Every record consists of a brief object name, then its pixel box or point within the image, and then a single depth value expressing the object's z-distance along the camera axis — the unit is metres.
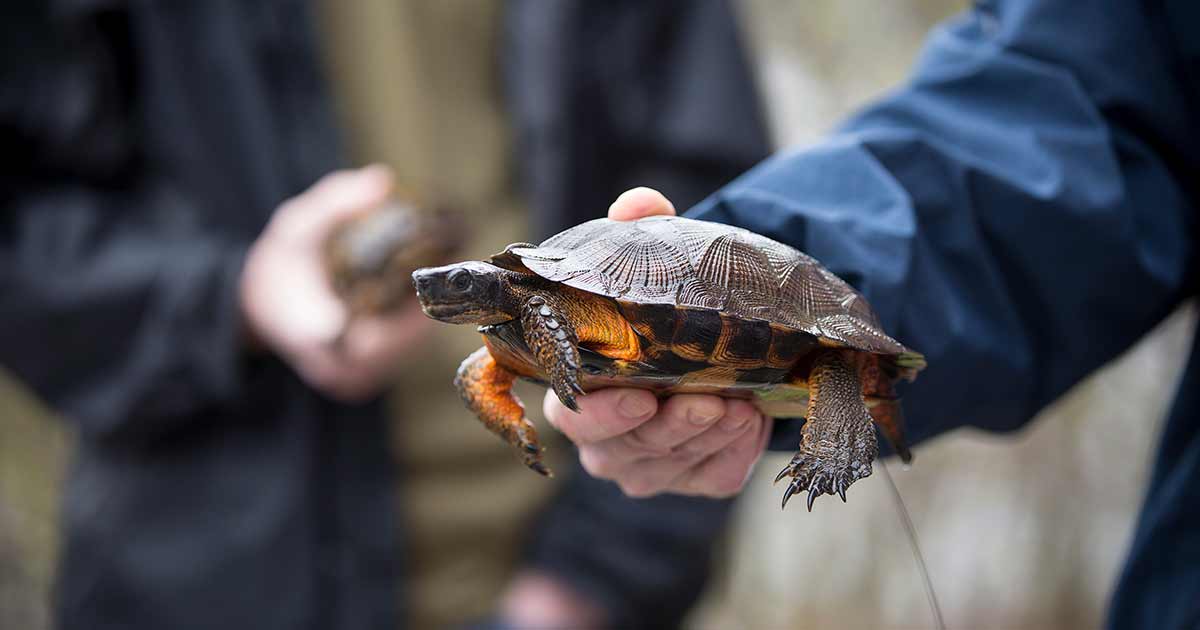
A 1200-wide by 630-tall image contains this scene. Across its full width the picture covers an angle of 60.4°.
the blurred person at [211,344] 1.83
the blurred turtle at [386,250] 1.82
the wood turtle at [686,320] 0.88
